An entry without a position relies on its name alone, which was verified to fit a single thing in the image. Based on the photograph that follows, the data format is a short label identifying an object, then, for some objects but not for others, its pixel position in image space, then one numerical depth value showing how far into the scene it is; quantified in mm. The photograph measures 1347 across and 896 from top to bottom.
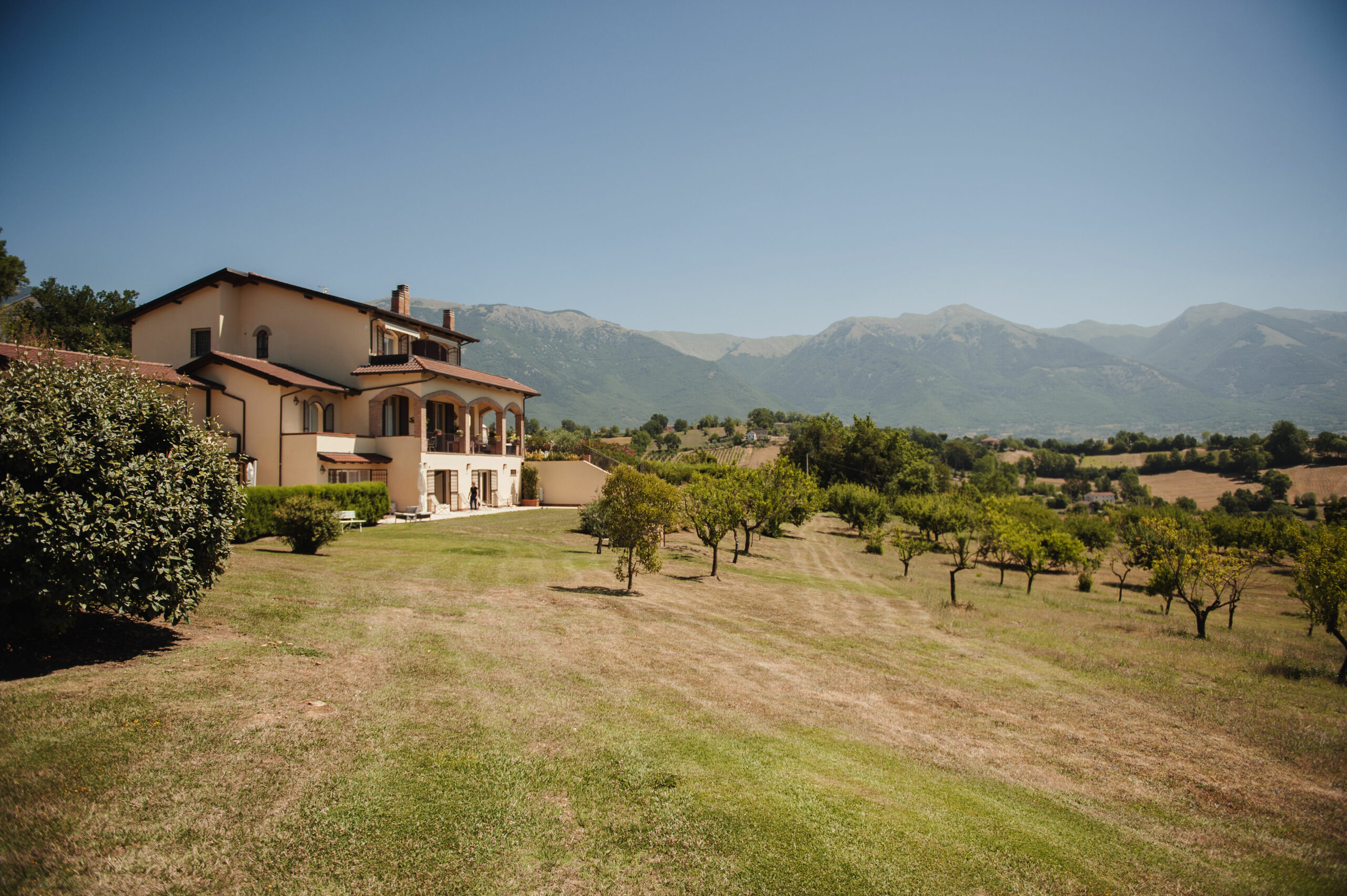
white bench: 27359
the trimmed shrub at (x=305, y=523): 19078
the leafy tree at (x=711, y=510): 26812
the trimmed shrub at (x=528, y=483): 45250
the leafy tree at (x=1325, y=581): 18297
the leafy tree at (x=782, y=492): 33219
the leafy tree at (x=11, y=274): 45000
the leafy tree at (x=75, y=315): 49594
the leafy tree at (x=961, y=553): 25391
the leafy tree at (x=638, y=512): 19203
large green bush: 7473
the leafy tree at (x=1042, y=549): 32031
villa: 34062
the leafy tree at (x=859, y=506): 56188
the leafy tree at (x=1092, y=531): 57281
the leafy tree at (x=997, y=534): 32500
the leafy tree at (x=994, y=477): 112562
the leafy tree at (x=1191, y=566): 23438
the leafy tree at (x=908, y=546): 30234
